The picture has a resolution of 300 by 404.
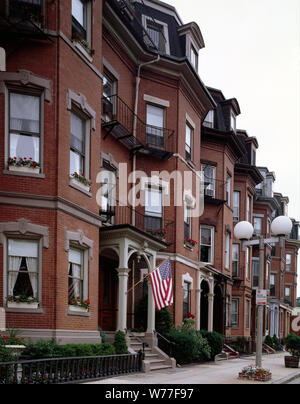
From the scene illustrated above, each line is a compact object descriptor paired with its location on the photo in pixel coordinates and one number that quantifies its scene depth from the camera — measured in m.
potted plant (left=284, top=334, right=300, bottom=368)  23.08
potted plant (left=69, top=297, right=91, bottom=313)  15.24
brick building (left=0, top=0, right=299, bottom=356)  14.42
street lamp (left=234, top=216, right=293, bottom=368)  14.57
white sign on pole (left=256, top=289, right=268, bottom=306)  15.70
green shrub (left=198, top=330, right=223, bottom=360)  24.64
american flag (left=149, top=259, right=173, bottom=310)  16.70
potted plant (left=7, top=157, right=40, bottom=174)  14.38
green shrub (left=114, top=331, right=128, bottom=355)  16.86
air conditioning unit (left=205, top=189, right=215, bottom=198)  30.53
